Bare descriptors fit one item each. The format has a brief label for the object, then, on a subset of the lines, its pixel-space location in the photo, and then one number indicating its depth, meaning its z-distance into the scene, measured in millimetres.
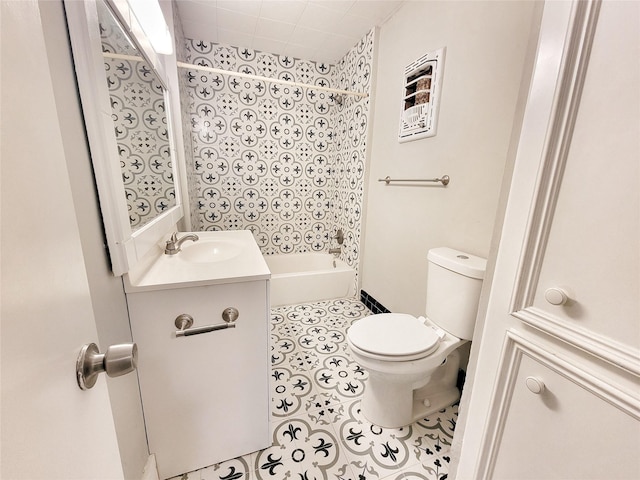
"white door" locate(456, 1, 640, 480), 417
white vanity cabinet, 860
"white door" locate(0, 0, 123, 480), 234
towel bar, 1419
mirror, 607
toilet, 1108
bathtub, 2334
